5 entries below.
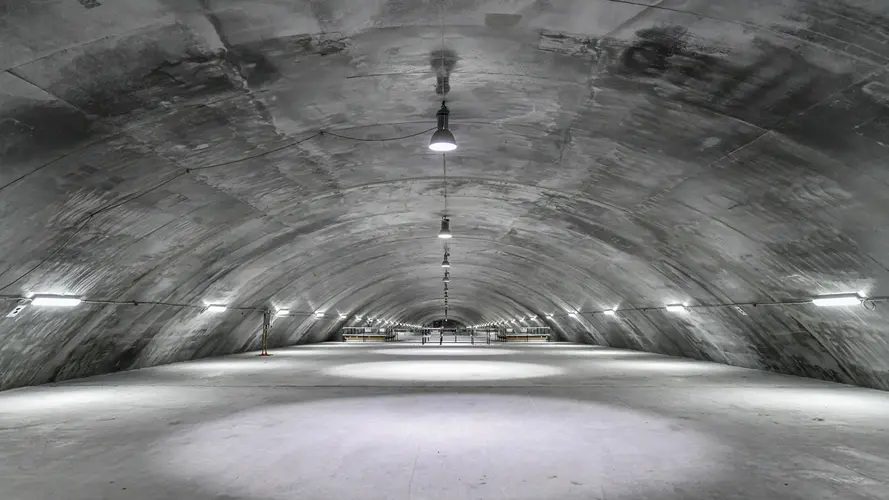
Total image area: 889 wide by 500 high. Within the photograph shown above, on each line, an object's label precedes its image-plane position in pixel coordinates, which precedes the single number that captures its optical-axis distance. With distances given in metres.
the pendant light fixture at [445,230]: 14.78
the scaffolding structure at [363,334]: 42.31
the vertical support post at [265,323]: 24.17
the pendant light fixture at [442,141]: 7.54
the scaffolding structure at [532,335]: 43.50
